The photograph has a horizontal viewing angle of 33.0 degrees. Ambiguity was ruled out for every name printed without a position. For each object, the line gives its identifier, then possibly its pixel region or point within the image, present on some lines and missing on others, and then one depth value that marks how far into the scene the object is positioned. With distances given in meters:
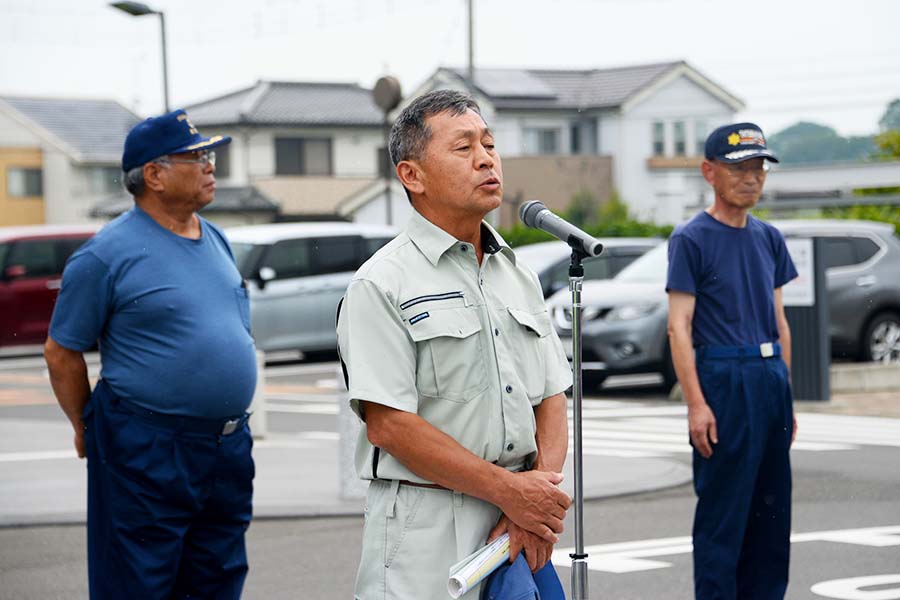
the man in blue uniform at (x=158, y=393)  4.84
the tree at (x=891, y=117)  30.08
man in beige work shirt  3.46
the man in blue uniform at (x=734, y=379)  5.59
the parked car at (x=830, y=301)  15.91
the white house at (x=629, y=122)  61.00
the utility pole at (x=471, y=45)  33.06
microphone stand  3.91
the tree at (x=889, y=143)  38.78
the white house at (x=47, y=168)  62.62
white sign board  14.53
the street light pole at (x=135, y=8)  30.30
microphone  3.84
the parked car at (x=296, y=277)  21.52
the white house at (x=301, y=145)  60.75
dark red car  24.95
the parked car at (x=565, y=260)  18.83
